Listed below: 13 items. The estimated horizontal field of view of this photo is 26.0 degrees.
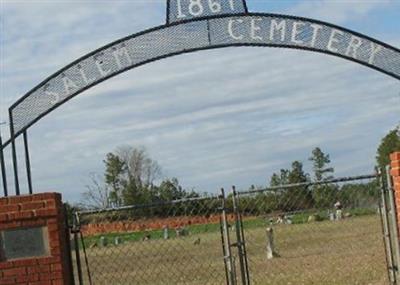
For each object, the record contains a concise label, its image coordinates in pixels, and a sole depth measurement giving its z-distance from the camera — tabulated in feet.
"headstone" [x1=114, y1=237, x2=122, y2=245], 106.32
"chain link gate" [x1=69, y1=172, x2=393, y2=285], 40.37
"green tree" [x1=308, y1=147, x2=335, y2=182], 202.59
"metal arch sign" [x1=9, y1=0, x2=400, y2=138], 36.19
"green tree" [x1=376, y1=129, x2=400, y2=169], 226.79
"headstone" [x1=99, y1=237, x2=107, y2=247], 109.73
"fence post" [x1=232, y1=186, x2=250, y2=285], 32.76
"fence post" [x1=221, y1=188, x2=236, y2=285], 32.40
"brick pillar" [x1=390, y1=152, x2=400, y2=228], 31.56
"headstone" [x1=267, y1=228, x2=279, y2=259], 73.61
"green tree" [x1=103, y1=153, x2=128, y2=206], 211.82
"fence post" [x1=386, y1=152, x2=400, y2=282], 31.65
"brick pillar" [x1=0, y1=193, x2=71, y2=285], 29.48
